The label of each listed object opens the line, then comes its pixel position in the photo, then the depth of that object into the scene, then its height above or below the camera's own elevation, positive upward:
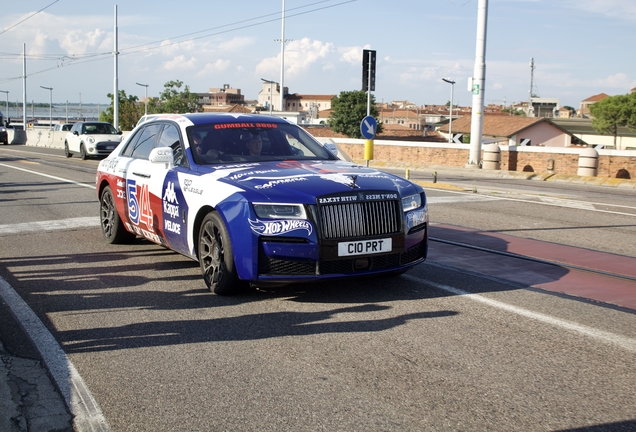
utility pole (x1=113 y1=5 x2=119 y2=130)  54.00 +3.37
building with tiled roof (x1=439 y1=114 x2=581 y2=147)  80.48 +0.86
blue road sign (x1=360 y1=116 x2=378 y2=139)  17.25 +0.17
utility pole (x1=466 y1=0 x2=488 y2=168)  25.05 +1.78
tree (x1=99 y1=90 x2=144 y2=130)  112.50 +2.48
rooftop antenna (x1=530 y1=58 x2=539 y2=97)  109.94 +10.09
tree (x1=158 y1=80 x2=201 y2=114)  96.88 +4.15
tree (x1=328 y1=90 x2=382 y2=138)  106.56 +3.34
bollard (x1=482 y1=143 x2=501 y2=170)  25.17 -0.65
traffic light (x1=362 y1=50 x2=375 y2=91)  26.38 +2.44
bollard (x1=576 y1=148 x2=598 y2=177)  23.25 -0.74
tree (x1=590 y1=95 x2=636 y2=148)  82.19 +3.16
